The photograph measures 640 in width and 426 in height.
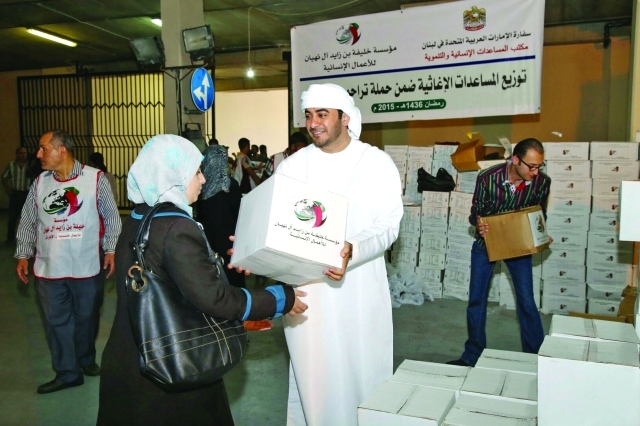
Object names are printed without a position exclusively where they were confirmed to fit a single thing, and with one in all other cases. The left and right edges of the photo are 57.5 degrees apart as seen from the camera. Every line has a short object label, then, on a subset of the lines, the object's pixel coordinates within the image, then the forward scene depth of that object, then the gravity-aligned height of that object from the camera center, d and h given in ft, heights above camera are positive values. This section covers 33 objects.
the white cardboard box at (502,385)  6.00 -2.47
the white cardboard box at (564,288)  17.02 -3.93
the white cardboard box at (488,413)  5.39 -2.47
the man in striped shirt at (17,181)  30.50 -1.39
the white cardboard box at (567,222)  16.98 -1.97
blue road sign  21.91 +2.49
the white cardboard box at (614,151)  16.24 +0.10
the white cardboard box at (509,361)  6.82 -2.50
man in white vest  11.23 -1.73
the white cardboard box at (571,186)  16.88 -0.91
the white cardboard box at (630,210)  6.56 -0.63
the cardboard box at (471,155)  18.44 -0.01
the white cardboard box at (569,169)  16.87 -0.42
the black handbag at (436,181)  19.29 -0.89
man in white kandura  7.84 -2.01
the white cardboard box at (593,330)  6.04 -1.91
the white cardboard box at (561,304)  17.03 -4.41
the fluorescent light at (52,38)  34.65 +7.26
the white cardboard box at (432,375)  6.42 -2.52
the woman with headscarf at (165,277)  5.41 -1.18
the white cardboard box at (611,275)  16.50 -3.42
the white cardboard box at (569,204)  16.93 -1.44
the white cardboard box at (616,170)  16.38 -0.43
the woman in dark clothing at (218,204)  15.98 -1.41
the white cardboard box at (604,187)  16.58 -0.92
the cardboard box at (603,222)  16.66 -1.93
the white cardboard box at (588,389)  4.97 -2.03
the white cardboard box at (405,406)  5.49 -2.48
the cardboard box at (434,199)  19.38 -1.49
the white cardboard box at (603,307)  16.60 -4.34
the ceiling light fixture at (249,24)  30.50 +7.22
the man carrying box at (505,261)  12.06 -2.19
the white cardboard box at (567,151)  16.88 +0.10
